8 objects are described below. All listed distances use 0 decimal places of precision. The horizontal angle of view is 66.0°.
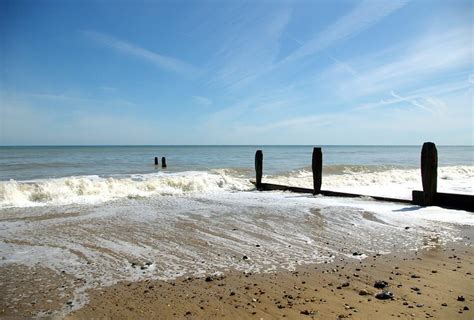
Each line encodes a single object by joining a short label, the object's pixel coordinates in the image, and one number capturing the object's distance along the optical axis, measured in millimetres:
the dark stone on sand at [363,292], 3998
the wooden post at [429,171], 10203
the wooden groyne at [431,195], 9492
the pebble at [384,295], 3873
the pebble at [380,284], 4207
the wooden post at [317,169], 14086
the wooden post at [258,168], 17258
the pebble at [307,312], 3561
